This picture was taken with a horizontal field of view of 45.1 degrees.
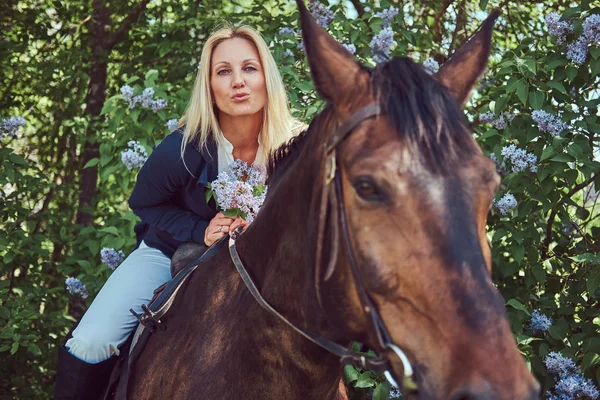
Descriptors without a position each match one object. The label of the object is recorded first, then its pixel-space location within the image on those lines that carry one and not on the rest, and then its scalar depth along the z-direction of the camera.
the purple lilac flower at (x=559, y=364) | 3.56
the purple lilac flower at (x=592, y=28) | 3.55
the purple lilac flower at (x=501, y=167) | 3.80
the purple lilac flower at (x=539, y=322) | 3.65
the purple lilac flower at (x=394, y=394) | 3.51
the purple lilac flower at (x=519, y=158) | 3.62
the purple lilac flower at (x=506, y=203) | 3.59
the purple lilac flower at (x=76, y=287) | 4.47
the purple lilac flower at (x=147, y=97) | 4.29
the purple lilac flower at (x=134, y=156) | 4.08
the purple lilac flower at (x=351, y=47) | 4.07
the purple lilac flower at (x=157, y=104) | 4.31
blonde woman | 2.74
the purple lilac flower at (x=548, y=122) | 3.60
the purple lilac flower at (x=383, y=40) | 4.12
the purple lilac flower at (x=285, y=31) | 4.49
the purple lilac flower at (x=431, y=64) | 3.96
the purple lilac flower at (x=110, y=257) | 4.26
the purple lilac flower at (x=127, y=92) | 4.32
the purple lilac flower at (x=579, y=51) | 3.64
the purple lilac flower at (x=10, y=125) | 4.67
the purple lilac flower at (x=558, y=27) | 3.74
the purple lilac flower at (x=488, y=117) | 3.90
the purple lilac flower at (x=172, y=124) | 4.08
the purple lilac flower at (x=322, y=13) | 4.49
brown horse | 1.45
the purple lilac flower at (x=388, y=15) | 4.43
